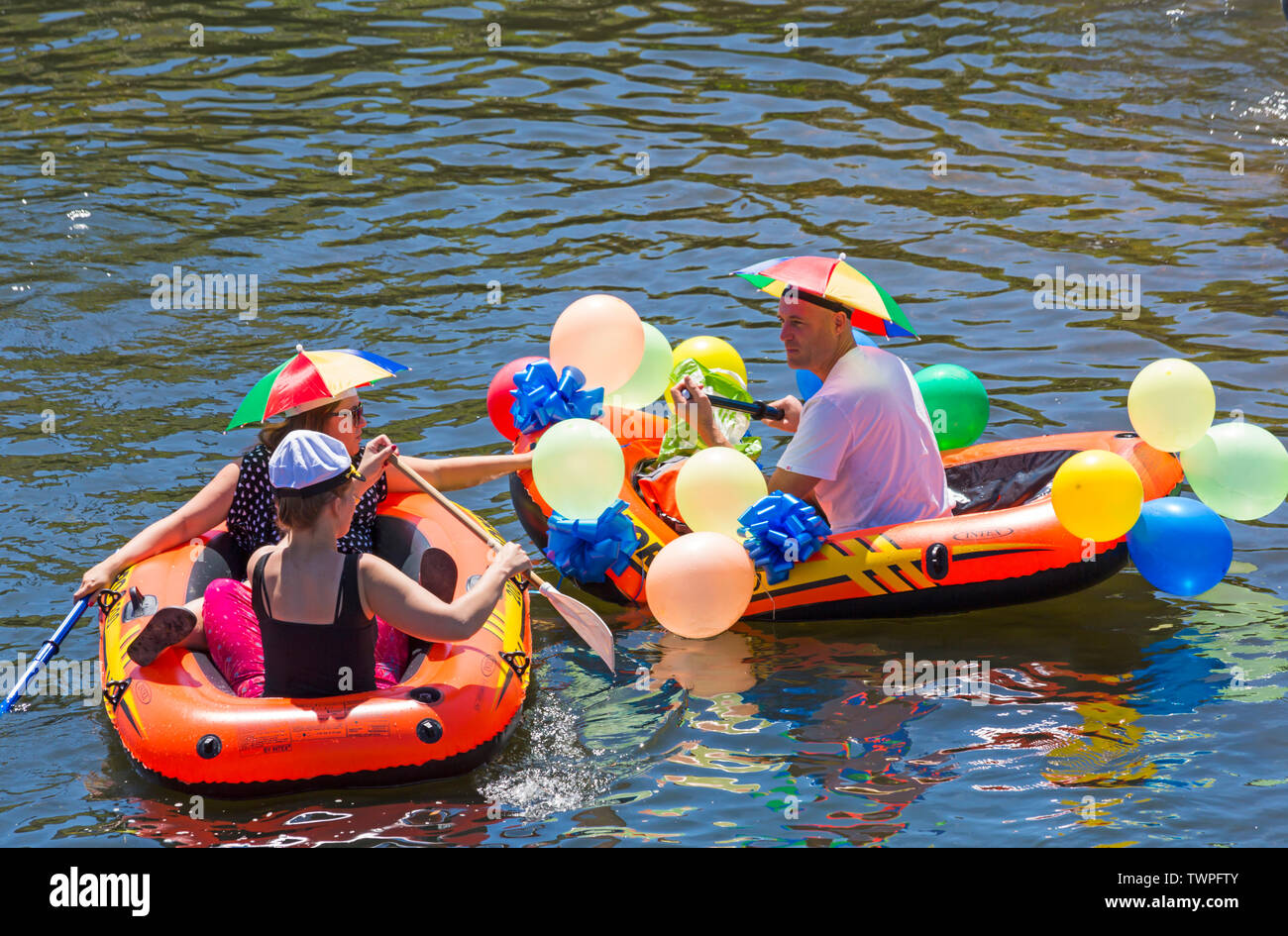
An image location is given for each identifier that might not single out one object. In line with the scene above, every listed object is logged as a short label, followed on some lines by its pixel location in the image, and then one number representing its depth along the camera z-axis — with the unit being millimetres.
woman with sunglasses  11477
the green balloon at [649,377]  14680
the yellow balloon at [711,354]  15187
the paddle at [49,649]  11320
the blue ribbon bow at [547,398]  13656
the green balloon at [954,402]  14852
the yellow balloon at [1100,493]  11906
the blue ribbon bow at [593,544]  13023
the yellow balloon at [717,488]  12672
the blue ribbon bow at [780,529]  12641
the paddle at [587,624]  11648
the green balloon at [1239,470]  12625
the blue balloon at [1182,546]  12086
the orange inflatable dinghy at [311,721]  10164
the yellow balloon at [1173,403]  12703
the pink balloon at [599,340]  13750
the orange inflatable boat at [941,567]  12789
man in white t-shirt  12594
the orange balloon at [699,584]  12016
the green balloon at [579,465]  12492
